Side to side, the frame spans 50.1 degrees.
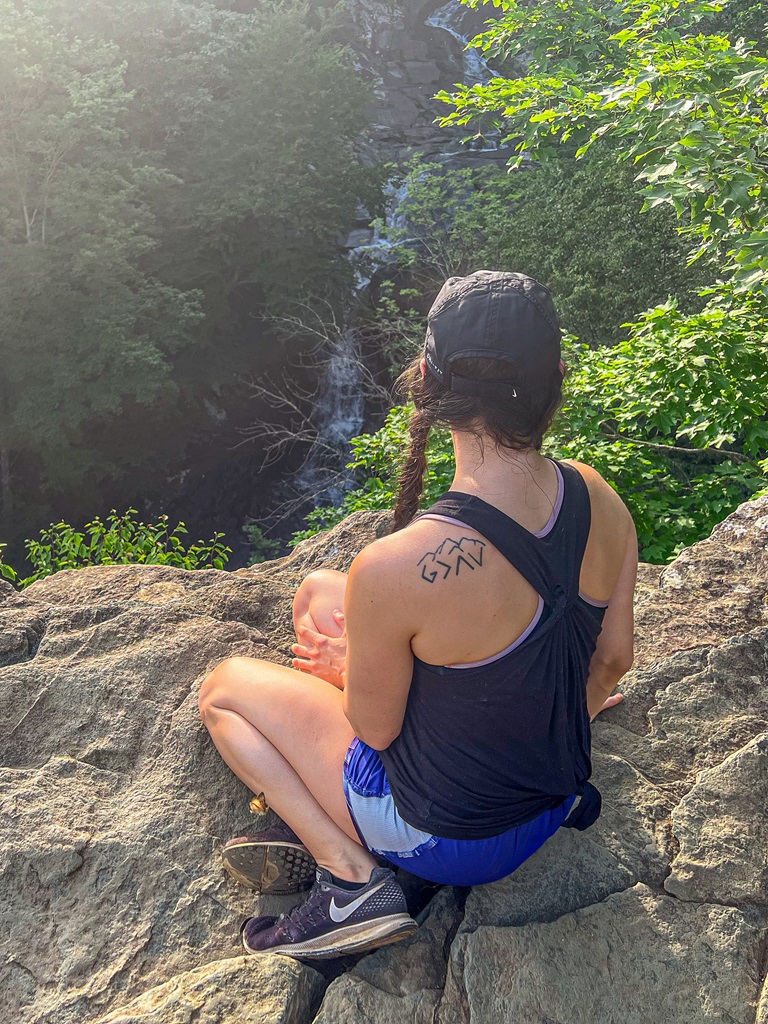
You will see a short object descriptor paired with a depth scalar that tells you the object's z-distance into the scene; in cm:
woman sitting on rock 157
